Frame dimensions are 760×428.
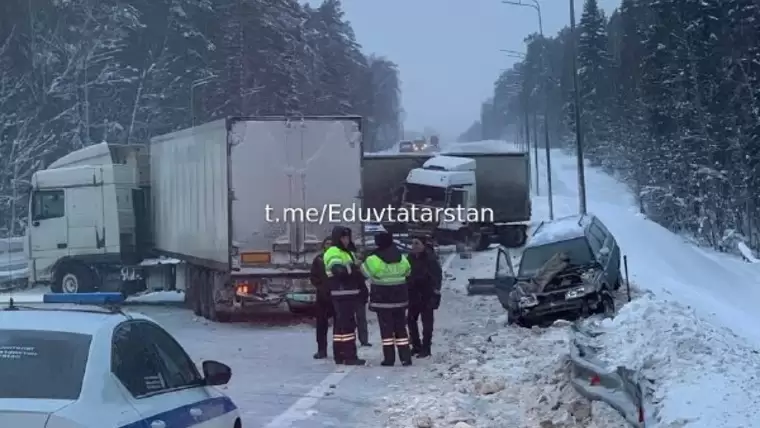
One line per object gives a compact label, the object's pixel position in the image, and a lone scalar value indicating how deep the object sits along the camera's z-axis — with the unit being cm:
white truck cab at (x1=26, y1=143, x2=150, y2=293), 2741
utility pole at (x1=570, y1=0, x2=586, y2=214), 3819
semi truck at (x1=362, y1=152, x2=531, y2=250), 4175
